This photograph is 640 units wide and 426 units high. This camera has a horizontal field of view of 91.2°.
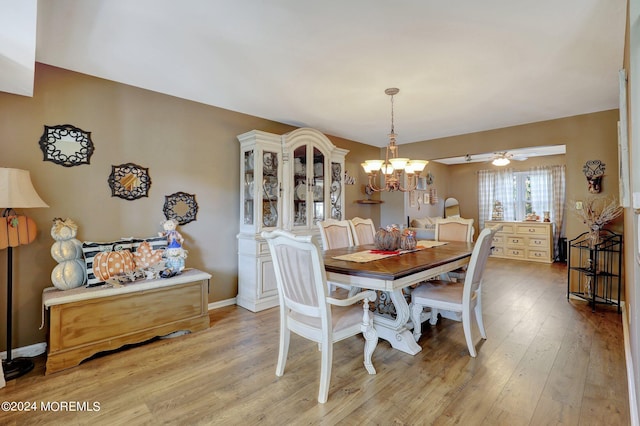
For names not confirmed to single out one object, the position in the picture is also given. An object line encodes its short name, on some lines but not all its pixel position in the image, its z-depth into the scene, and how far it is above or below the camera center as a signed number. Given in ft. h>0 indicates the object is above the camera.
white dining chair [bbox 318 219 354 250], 10.99 -0.70
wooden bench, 7.41 -2.65
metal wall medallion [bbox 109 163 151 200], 9.53 +1.05
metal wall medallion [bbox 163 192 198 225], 10.61 +0.27
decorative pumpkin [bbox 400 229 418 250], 9.69 -0.82
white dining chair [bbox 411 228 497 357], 7.85 -2.17
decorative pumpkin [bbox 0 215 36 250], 7.21 -0.38
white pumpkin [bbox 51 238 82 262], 8.04 -0.91
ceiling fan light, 19.22 +3.31
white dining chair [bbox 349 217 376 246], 11.80 -0.64
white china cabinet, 11.64 +0.84
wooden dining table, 6.61 -1.30
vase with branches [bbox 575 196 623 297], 11.53 -0.02
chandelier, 9.73 +1.53
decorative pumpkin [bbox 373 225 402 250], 9.53 -0.75
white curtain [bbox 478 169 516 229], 24.38 +1.76
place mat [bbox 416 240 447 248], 10.82 -1.03
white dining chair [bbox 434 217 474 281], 11.58 -0.66
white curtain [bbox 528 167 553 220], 22.76 +1.84
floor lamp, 6.89 -0.08
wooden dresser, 21.24 -1.88
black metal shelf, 11.64 -2.10
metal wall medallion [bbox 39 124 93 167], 8.43 +1.94
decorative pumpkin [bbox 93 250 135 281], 8.44 -1.36
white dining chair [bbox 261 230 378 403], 6.14 -1.94
